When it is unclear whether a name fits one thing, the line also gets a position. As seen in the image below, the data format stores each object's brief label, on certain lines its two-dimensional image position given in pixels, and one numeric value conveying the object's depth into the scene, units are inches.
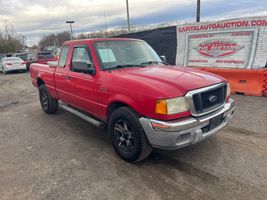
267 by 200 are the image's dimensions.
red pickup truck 118.7
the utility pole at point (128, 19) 917.1
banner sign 333.1
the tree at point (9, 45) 1845.5
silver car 709.3
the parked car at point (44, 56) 748.9
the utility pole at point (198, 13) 580.2
